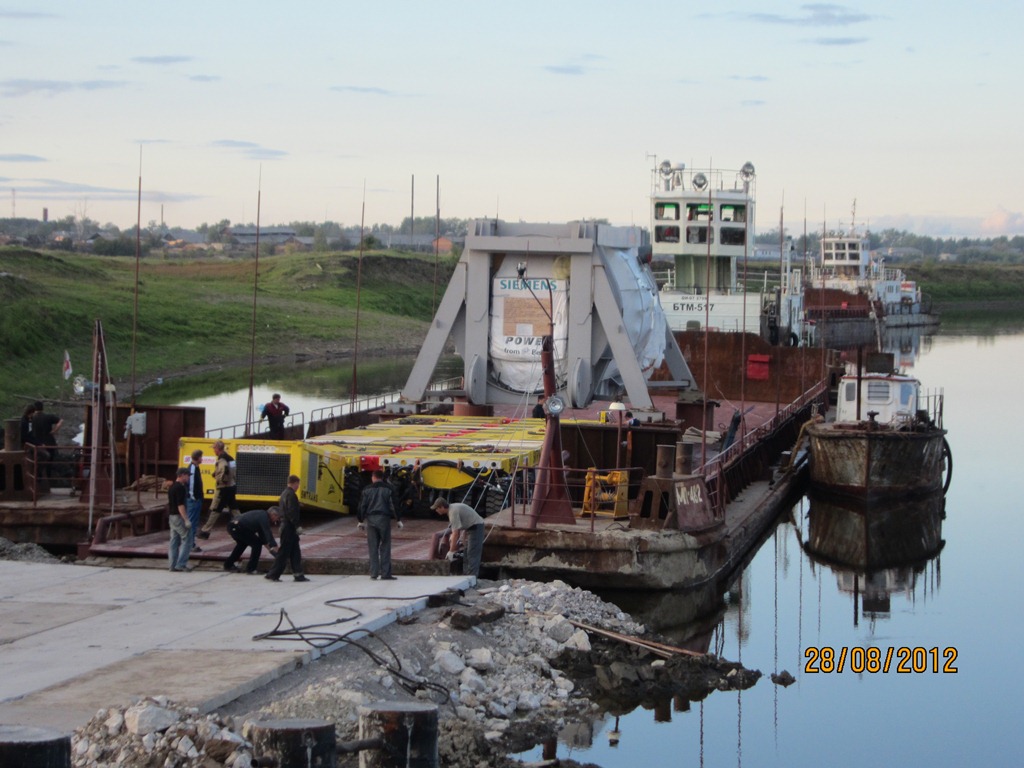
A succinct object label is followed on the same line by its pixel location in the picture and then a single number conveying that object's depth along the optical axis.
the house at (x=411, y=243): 155.50
